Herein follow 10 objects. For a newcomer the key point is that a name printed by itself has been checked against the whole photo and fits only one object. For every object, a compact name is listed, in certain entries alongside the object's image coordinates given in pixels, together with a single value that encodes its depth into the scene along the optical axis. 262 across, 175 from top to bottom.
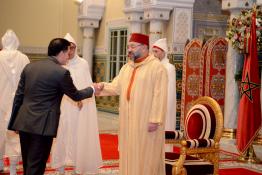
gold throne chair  3.96
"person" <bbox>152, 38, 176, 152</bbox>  6.06
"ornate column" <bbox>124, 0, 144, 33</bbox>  9.90
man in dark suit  3.56
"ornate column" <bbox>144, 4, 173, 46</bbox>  8.94
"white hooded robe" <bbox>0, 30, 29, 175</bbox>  5.06
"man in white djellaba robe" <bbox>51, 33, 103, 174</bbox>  5.02
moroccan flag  6.30
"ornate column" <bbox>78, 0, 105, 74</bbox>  11.73
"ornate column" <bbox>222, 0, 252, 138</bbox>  7.08
